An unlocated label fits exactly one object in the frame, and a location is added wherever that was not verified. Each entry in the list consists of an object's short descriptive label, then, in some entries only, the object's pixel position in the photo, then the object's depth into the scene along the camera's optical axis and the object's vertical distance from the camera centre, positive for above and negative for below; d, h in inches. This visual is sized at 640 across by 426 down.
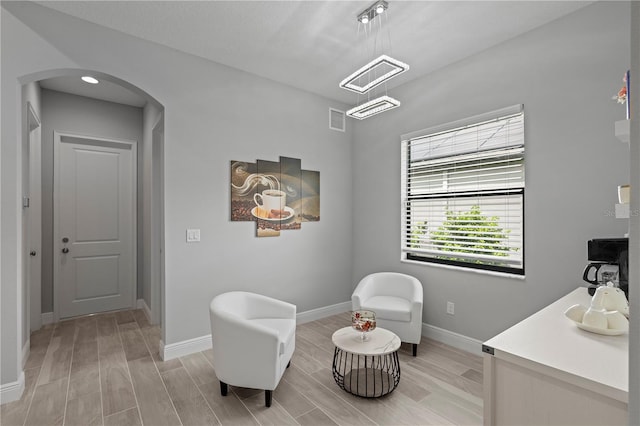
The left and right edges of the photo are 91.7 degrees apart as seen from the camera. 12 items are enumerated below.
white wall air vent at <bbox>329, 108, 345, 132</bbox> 165.9 +49.8
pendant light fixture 82.8 +38.5
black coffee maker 67.4 -10.5
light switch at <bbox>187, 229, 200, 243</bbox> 121.1 -9.2
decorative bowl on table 92.9 -33.4
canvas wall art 134.0 +8.1
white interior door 155.5 -6.7
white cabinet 39.6 -23.0
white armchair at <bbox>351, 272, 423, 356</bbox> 117.0 -36.8
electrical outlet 127.0 -39.7
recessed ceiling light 138.1 +59.2
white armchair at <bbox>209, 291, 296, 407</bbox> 83.7 -38.9
